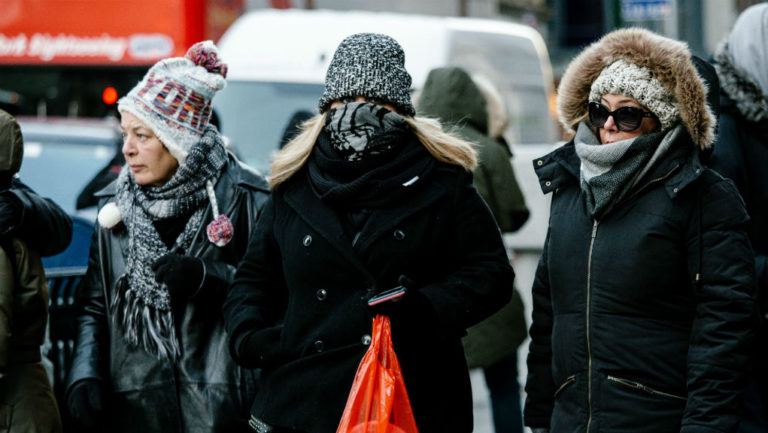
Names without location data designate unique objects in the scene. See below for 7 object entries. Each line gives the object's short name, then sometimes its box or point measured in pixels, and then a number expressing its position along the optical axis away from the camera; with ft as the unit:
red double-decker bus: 80.89
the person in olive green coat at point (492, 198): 38.24
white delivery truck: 58.95
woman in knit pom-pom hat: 27.40
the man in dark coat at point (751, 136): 30.71
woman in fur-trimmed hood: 22.76
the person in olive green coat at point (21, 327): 26.43
